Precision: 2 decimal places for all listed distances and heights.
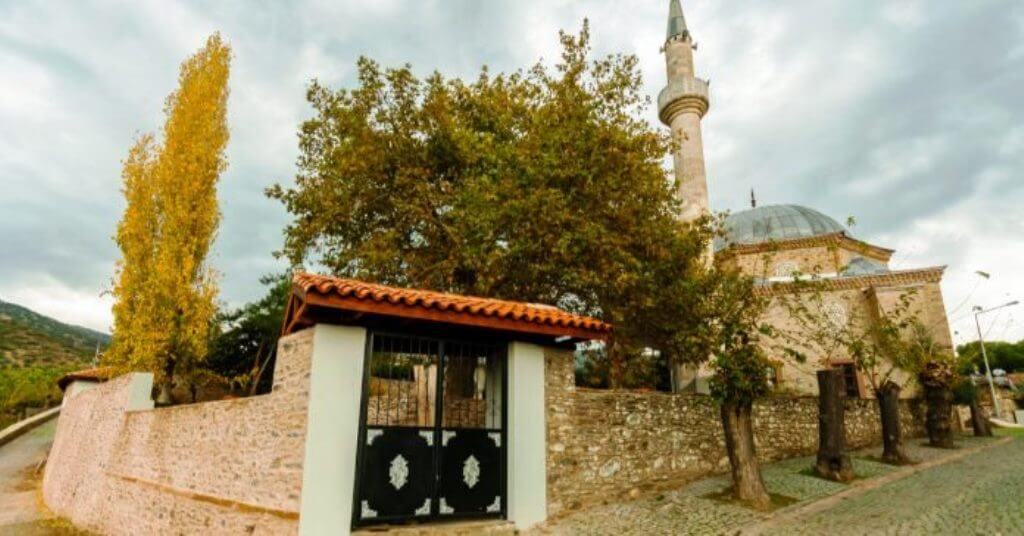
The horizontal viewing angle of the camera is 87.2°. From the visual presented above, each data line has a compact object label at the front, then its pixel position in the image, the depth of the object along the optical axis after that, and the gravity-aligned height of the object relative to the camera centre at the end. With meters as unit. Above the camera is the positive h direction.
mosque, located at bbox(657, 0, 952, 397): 19.53 +6.59
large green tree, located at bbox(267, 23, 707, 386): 10.40 +4.26
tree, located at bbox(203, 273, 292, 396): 18.81 +2.00
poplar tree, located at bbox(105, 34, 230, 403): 13.91 +4.19
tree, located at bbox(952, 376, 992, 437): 20.17 -0.18
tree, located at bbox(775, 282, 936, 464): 13.30 +1.61
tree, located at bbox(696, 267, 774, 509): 8.68 +0.45
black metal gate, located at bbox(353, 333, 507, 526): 6.33 -0.71
